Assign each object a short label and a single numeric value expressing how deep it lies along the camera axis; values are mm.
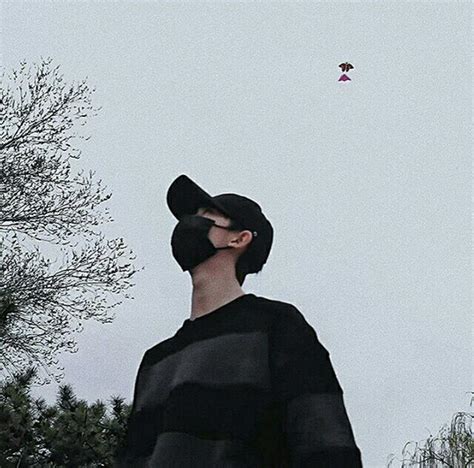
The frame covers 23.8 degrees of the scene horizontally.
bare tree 12211
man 2703
